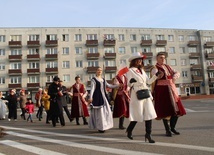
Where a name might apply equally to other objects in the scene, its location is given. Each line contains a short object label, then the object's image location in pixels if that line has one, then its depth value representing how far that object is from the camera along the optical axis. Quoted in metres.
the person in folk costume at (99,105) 7.77
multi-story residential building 56.00
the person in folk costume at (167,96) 6.60
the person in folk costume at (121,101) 8.62
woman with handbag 5.89
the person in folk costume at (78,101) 10.52
